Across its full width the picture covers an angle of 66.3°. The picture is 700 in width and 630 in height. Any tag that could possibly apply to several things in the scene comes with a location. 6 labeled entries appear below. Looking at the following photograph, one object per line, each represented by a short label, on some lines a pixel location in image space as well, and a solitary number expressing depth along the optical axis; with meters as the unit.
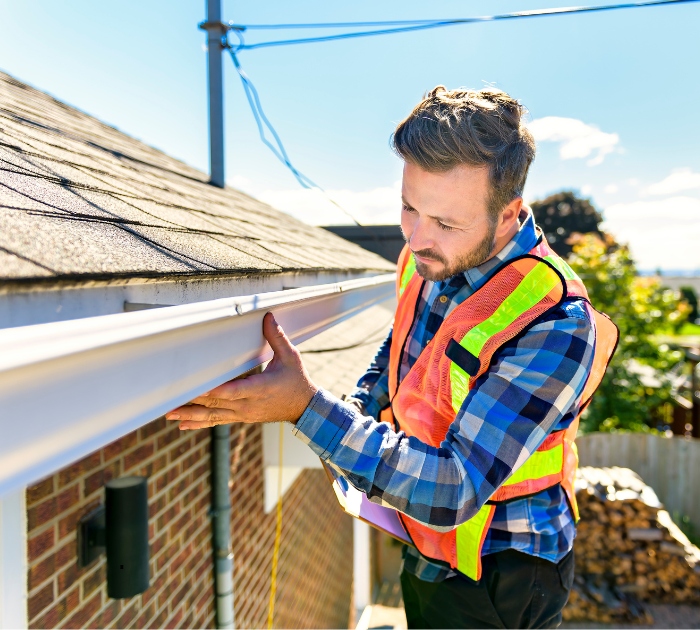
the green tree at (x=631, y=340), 9.05
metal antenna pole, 4.43
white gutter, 0.57
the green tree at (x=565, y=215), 30.98
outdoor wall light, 2.14
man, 1.22
